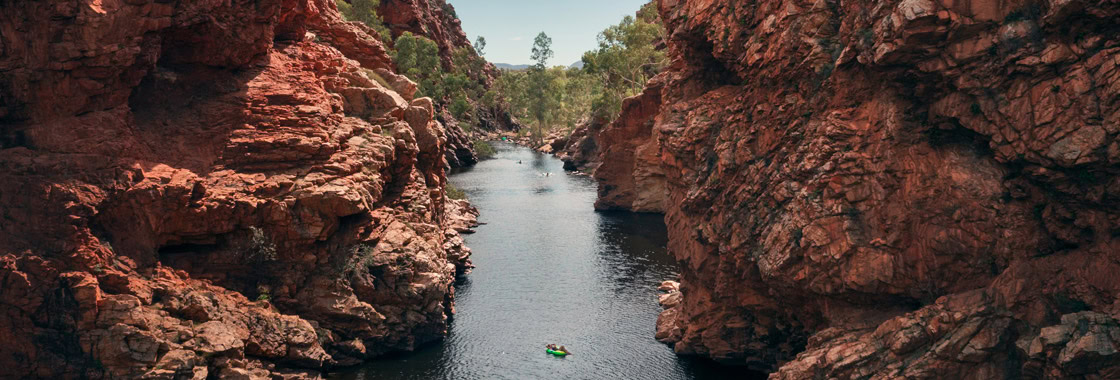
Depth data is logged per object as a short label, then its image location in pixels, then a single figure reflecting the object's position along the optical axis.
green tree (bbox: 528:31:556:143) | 156.50
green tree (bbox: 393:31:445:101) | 106.56
